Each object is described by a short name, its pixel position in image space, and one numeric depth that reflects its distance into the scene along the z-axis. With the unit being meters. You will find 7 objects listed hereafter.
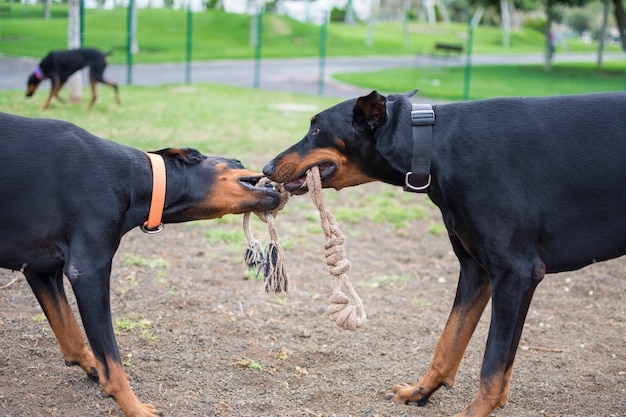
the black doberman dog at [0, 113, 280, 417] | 3.74
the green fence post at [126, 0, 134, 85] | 21.04
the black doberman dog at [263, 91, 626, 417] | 3.75
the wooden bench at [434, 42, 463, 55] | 30.80
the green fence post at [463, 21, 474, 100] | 19.88
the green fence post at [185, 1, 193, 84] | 21.89
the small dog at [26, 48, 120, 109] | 15.12
